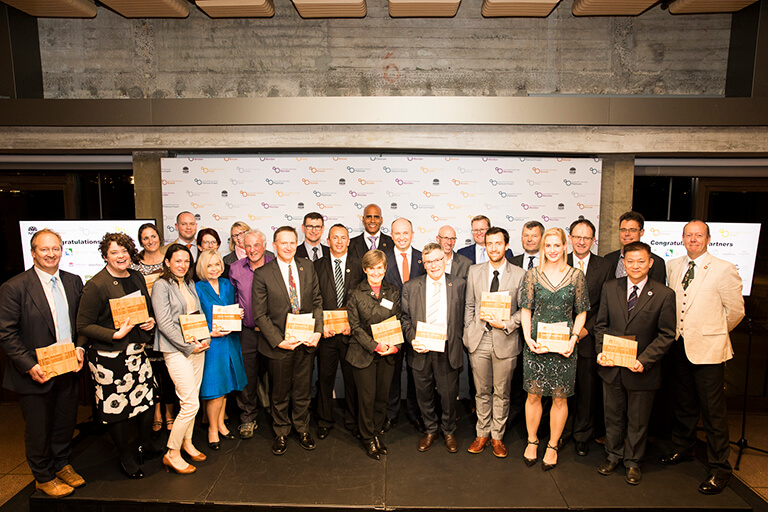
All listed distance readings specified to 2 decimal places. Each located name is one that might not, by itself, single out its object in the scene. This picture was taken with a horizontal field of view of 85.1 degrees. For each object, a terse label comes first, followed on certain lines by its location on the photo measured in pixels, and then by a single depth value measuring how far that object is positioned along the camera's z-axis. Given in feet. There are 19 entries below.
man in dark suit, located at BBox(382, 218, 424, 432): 12.53
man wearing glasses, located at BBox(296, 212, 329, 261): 13.07
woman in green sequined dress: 10.17
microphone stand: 11.73
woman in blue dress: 10.87
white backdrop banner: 15.76
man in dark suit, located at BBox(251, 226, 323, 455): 11.05
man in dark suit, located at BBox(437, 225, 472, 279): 12.76
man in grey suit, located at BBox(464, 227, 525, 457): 10.69
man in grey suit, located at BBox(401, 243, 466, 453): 11.00
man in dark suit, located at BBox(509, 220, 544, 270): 11.32
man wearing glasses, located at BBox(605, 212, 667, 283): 11.57
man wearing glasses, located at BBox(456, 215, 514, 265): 13.25
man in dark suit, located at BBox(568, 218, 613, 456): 11.43
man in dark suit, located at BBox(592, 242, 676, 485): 9.90
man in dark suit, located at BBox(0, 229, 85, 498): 9.36
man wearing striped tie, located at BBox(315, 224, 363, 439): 12.17
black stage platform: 9.63
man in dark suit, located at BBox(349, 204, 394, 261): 13.58
